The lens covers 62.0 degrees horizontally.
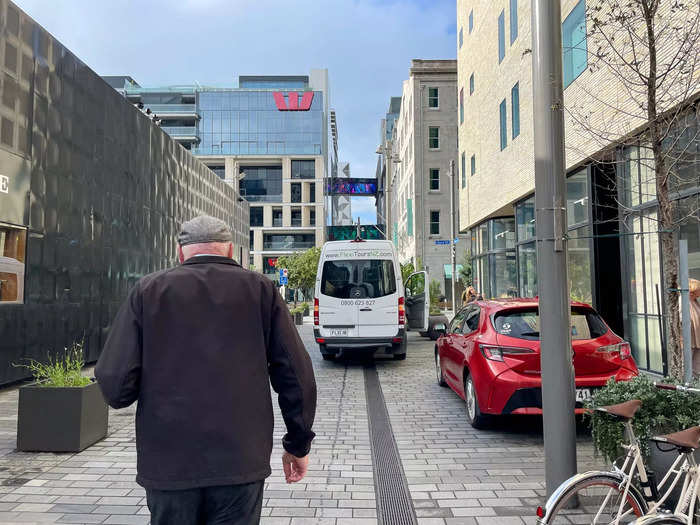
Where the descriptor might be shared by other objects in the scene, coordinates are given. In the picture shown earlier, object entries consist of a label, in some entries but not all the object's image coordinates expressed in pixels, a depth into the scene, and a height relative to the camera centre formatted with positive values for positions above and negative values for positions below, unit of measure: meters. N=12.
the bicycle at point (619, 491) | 3.03 -1.08
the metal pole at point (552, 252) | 4.12 +0.29
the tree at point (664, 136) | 4.51 +1.28
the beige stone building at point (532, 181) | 10.41 +2.76
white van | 11.98 -0.10
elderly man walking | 2.17 -0.36
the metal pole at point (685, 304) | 4.20 -0.09
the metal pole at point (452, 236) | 25.77 +2.62
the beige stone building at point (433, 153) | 44.72 +10.80
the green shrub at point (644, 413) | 3.77 -0.80
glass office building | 78.94 +20.09
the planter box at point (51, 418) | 5.79 -1.25
